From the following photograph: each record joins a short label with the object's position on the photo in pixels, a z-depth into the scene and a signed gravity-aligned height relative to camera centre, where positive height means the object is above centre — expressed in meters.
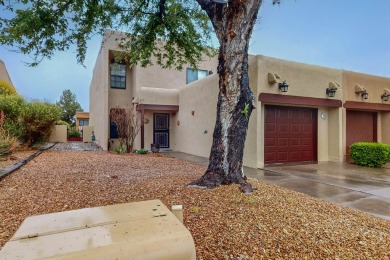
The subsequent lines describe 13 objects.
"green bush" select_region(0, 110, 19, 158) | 6.64 -0.46
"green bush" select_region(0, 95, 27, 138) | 10.59 +0.77
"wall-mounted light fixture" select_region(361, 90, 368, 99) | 10.81 +1.71
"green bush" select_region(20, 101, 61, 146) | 10.84 +0.51
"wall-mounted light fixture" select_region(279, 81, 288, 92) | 8.91 +1.70
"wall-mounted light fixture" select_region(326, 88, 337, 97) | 10.07 +1.68
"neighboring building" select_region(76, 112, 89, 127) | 33.66 +1.86
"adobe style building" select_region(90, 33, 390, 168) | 9.02 +0.99
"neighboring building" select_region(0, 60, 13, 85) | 22.38 +5.68
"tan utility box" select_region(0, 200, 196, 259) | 1.34 -0.67
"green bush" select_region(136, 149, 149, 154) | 12.20 -1.01
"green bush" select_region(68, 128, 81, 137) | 25.10 -0.19
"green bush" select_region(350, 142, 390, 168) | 9.20 -0.88
